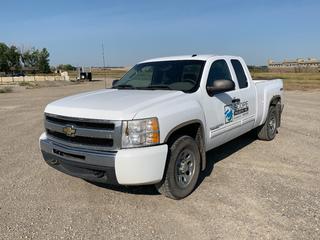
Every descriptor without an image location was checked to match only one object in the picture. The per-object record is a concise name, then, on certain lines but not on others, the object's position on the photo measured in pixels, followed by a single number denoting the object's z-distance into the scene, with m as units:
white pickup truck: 2.76
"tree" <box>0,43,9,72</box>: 67.46
